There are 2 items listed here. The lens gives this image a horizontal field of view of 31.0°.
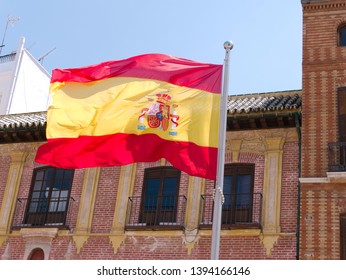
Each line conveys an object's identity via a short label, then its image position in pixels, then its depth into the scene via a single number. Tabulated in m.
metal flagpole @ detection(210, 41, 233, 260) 9.95
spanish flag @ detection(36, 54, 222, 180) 11.14
